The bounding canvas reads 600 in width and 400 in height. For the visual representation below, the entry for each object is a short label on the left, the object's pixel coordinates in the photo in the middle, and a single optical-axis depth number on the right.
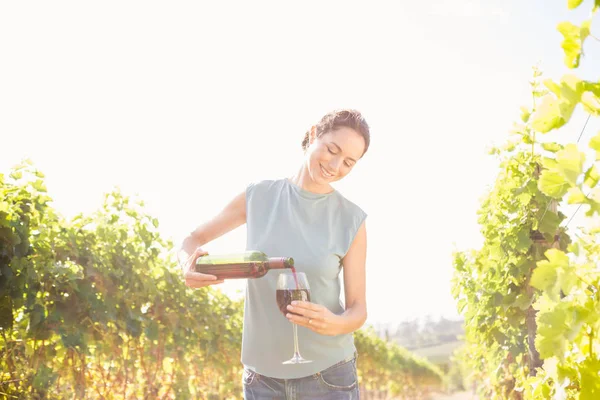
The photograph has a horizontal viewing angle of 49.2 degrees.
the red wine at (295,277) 2.01
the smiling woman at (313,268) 2.10
